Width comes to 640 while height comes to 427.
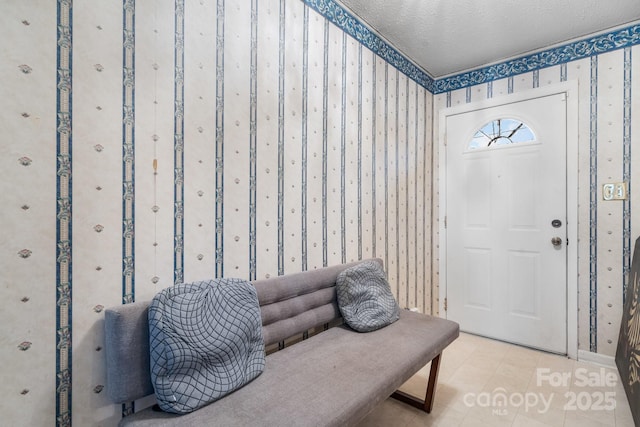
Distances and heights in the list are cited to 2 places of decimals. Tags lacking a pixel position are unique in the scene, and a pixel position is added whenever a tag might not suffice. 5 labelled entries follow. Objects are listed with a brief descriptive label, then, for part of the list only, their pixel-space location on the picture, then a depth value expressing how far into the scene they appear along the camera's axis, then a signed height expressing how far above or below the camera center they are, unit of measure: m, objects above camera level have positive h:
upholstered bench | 1.10 -0.69
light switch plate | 2.37 +0.18
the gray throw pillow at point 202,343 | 1.11 -0.49
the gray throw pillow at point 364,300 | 1.85 -0.53
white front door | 2.64 -0.10
